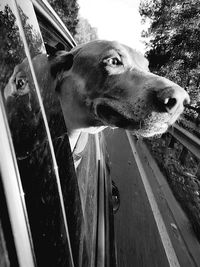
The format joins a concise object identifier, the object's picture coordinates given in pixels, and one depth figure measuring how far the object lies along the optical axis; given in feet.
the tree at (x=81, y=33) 185.16
